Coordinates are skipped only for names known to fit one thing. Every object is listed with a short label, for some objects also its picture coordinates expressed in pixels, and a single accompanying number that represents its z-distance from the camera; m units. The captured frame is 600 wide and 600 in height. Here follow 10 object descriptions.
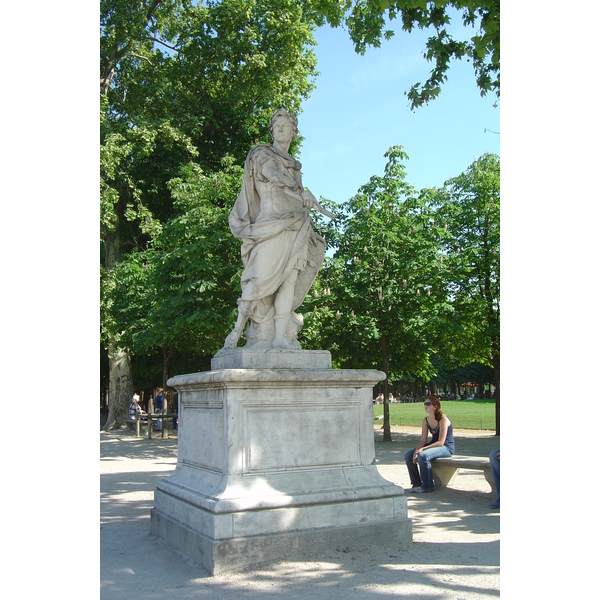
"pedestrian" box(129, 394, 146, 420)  21.72
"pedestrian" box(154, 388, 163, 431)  26.69
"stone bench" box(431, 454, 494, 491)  8.16
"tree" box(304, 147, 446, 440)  16.88
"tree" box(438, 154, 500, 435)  18.61
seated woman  8.52
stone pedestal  4.98
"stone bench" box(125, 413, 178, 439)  17.78
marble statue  5.86
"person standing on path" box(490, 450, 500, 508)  7.37
